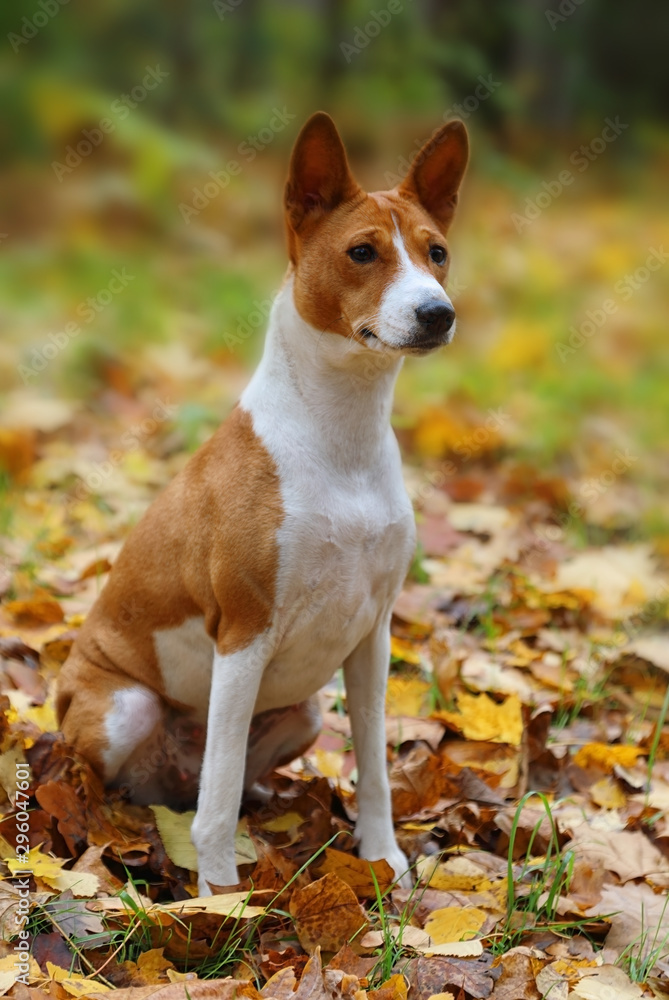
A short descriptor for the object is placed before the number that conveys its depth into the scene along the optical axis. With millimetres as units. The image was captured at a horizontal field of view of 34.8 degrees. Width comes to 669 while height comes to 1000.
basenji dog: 2729
